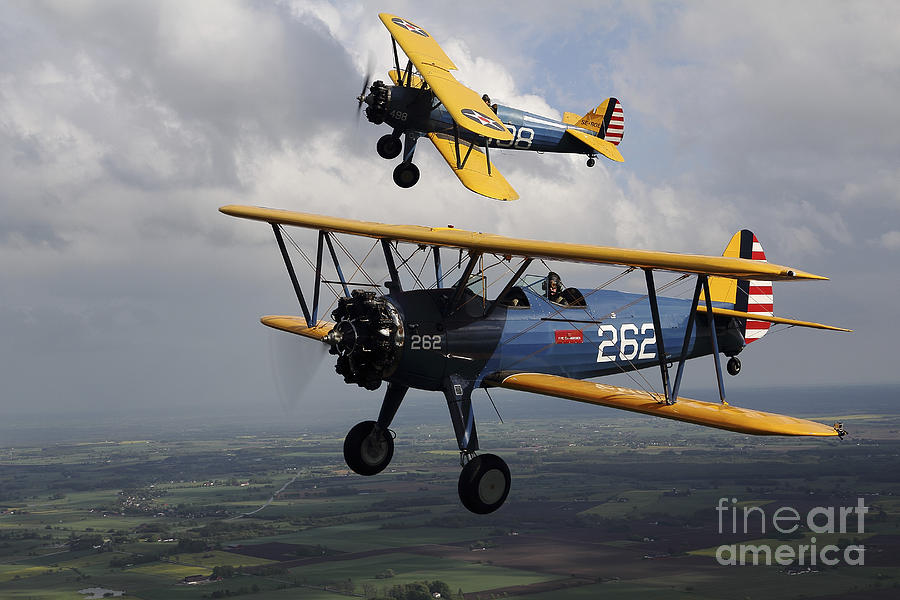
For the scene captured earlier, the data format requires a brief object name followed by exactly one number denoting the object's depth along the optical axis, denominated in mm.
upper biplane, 18703
